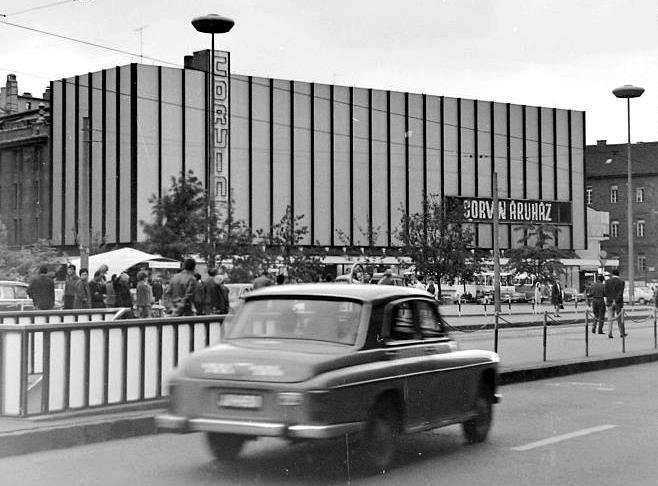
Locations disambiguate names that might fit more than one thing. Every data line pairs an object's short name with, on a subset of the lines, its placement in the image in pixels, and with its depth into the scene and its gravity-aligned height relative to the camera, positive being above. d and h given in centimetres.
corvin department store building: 6391 +738
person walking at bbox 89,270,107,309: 2673 -47
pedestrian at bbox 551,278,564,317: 4581 -110
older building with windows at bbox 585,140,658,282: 10881 +647
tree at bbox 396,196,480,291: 5056 +107
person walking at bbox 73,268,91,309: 2311 -51
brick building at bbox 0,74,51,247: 7325 +645
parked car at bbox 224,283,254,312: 3238 -57
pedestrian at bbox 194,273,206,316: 1856 -45
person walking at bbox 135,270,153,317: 2525 -59
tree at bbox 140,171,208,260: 5003 +230
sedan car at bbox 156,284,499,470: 830 -80
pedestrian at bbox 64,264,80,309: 2370 -37
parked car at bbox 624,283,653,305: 7506 -186
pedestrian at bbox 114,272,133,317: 2470 -48
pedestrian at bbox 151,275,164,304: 4003 -72
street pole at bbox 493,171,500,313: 4353 +82
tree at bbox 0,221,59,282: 5847 +74
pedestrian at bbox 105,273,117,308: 2581 -59
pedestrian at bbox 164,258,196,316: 1830 -34
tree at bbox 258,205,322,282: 4025 +51
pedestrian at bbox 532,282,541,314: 4844 -161
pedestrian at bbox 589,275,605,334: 2922 -82
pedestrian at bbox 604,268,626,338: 2806 -59
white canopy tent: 3706 +36
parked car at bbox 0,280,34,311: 3105 -72
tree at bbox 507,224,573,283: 7024 +47
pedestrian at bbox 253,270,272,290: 1998 -21
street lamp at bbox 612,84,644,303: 5072 +774
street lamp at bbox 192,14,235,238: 3688 +814
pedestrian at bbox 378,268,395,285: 2414 -18
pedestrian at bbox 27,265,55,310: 2184 -36
